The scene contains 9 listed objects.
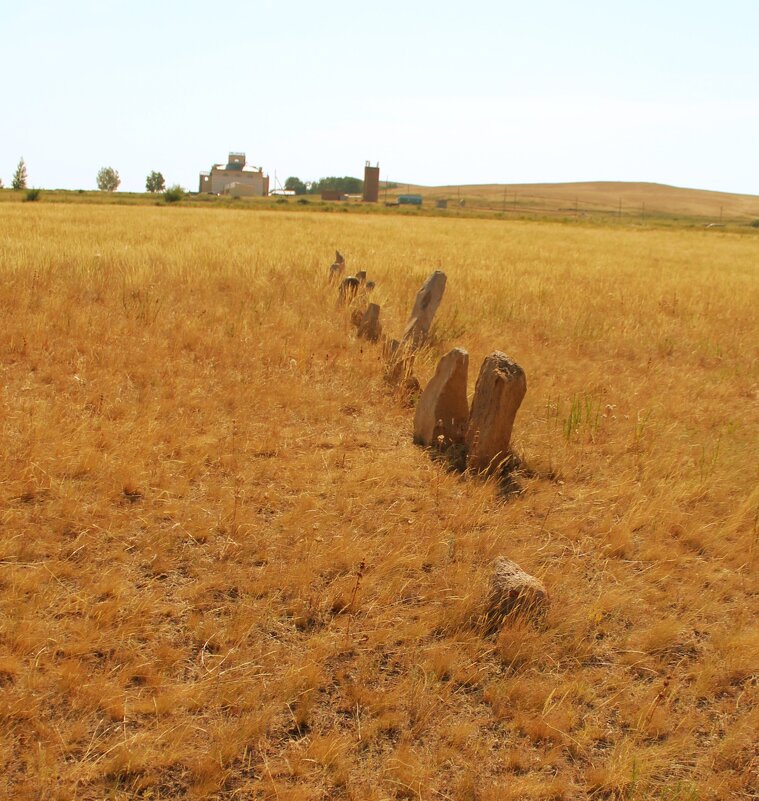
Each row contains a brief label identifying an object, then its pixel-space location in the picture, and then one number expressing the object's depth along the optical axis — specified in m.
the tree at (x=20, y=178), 79.29
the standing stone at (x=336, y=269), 11.30
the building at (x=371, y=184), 83.00
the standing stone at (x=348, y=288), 9.70
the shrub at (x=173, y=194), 55.22
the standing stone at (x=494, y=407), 5.47
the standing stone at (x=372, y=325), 8.34
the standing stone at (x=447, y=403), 5.77
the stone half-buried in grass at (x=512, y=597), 3.84
